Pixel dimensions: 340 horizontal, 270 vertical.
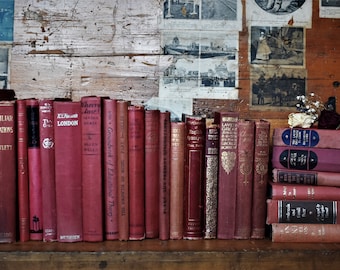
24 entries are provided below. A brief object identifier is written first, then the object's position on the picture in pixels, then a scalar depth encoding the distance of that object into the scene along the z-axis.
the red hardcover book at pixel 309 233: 1.07
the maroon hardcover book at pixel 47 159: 1.06
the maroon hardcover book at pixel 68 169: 1.06
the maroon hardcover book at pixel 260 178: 1.11
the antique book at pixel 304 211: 1.07
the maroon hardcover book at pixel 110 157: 1.07
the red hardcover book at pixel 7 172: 1.05
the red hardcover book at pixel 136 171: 1.08
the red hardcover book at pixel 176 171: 1.10
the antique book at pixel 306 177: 1.10
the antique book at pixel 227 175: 1.09
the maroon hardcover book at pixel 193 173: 1.10
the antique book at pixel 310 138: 1.11
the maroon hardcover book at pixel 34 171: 1.07
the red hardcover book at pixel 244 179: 1.10
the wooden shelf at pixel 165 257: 1.00
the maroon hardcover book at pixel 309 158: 1.11
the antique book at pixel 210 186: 1.10
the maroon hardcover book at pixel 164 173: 1.10
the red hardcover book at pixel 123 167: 1.07
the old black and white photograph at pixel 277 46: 1.31
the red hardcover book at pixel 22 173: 1.07
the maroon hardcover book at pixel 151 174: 1.09
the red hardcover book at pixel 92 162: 1.06
